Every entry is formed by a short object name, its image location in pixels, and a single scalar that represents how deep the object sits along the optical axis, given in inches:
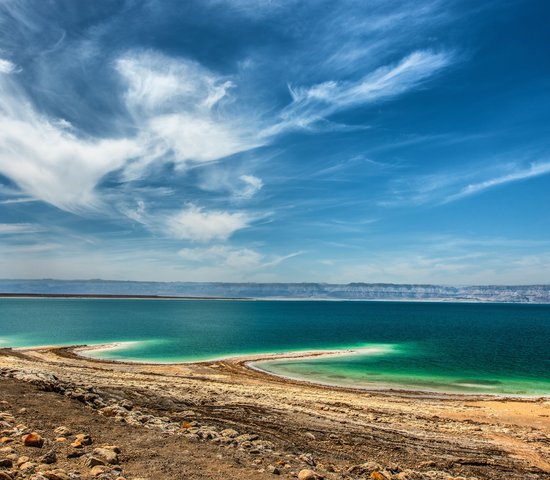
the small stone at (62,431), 449.3
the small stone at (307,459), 472.2
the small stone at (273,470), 412.8
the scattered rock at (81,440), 420.5
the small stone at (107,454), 384.8
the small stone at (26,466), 333.1
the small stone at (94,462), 368.2
